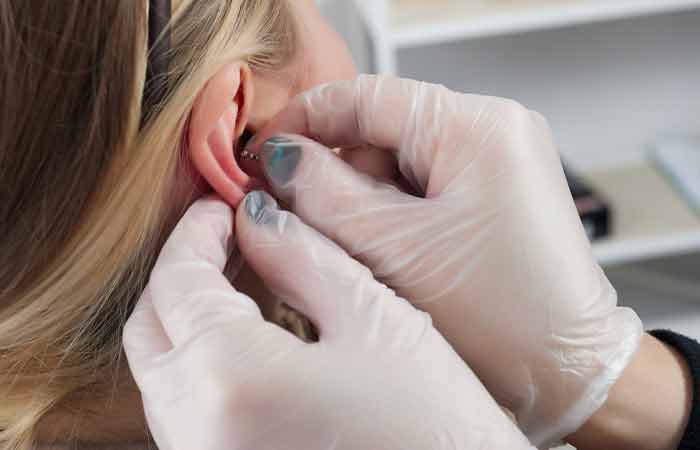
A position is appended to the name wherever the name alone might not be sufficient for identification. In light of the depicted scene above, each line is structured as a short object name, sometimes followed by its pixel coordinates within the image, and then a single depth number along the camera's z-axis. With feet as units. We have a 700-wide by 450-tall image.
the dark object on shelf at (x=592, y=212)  2.68
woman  1.37
